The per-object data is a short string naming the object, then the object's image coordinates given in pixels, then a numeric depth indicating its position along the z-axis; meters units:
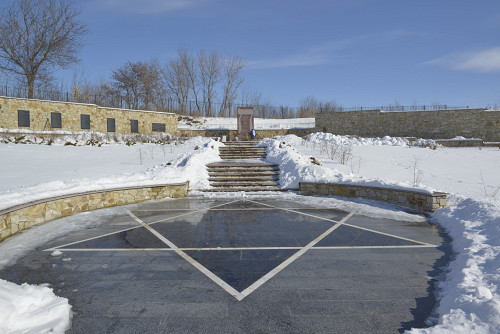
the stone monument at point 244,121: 26.11
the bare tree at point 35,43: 28.41
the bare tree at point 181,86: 48.09
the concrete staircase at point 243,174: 12.62
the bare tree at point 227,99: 49.71
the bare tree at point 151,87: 43.91
